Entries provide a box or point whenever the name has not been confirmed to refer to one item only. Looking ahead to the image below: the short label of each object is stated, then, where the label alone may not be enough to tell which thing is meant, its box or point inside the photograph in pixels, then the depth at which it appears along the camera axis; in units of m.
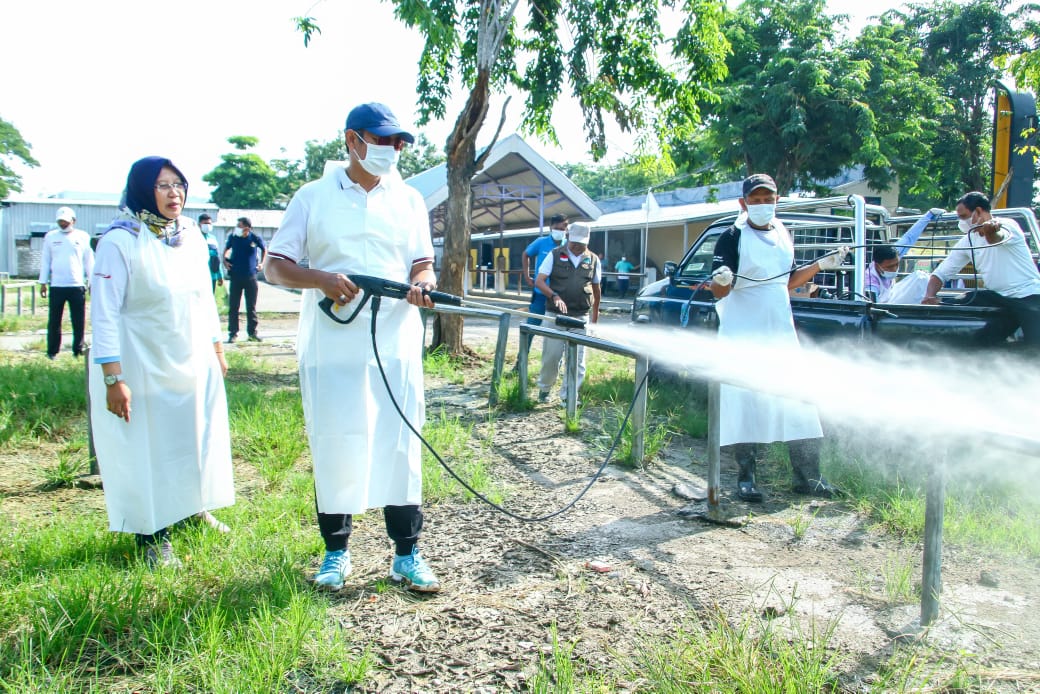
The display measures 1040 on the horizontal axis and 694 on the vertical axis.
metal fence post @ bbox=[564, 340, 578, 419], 6.17
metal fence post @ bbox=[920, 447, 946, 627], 2.68
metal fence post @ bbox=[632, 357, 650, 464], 5.02
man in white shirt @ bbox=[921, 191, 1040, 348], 4.61
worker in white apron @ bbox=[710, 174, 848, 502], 4.32
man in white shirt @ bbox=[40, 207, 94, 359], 9.50
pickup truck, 4.58
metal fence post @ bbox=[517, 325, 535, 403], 7.04
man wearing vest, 7.19
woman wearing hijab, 3.22
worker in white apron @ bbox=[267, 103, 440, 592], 2.98
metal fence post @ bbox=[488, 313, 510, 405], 7.07
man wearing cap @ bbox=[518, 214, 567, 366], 8.80
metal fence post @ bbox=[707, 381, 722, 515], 3.94
